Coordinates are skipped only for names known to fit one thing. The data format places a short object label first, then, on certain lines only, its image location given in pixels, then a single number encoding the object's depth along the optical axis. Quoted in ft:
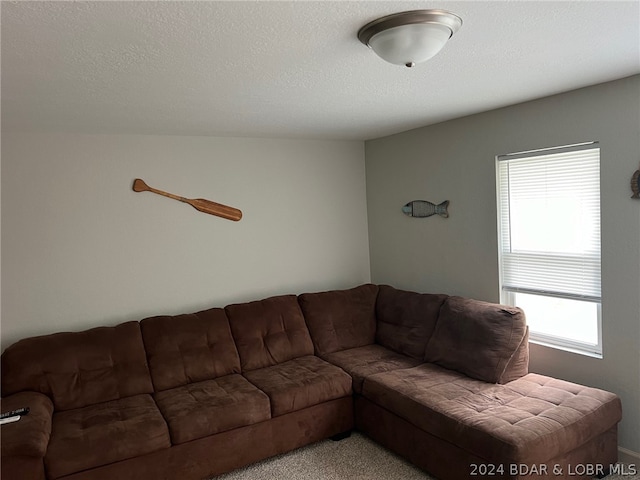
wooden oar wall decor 12.41
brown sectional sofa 8.31
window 9.95
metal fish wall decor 13.14
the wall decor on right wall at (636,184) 8.98
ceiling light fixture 5.68
